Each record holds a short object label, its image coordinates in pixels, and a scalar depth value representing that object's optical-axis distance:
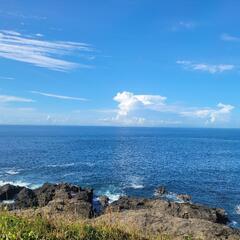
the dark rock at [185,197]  38.28
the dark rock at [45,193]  34.23
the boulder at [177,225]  13.08
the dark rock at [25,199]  32.99
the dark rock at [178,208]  27.41
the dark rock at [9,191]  36.62
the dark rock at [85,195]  34.01
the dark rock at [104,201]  34.38
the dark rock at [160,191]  41.01
